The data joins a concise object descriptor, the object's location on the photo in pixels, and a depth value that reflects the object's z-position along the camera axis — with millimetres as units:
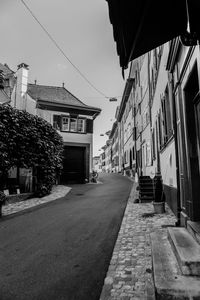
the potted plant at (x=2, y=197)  7443
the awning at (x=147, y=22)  2242
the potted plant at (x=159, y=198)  6906
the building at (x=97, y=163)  84000
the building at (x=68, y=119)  17547
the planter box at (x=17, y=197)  9555
